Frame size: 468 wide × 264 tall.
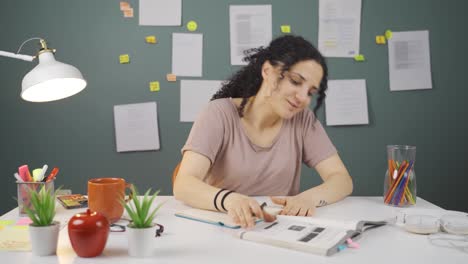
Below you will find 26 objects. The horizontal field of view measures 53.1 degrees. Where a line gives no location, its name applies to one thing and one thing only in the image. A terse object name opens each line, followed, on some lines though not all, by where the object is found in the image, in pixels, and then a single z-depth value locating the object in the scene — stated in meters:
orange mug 1.19
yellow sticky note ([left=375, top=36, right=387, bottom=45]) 2.79
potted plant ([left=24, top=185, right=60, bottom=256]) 0.97
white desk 0.97
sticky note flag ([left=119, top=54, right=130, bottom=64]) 2.72
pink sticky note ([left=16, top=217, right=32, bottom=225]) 1.23
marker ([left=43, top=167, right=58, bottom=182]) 1.33
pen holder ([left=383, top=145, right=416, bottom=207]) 1.47
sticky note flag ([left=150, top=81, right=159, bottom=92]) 2.73
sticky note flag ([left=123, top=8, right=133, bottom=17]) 2.71
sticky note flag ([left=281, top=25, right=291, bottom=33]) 2.76
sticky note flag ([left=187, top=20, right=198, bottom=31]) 2.73
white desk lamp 1.32
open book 1.02
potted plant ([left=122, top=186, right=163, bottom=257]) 0.97
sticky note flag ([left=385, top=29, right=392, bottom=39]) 2.78
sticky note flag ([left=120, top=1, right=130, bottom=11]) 2.70
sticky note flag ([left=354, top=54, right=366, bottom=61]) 2.79
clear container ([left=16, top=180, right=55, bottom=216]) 1.28
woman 1.57
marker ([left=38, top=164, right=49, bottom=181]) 1.33
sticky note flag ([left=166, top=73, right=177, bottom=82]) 2.73
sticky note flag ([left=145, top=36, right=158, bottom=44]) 2.73
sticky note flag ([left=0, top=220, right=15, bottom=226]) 1.23
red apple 0.96
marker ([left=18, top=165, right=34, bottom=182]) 1.31
